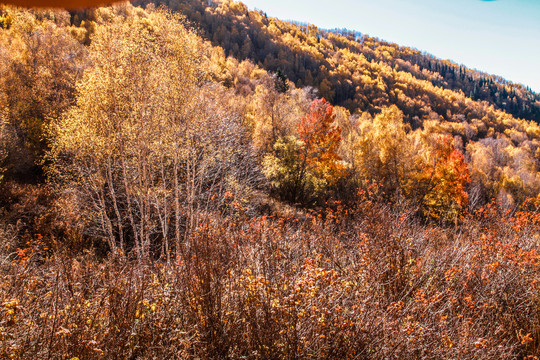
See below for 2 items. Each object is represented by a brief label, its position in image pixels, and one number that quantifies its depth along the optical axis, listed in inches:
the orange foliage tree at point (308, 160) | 720.3
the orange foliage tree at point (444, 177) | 772.0
